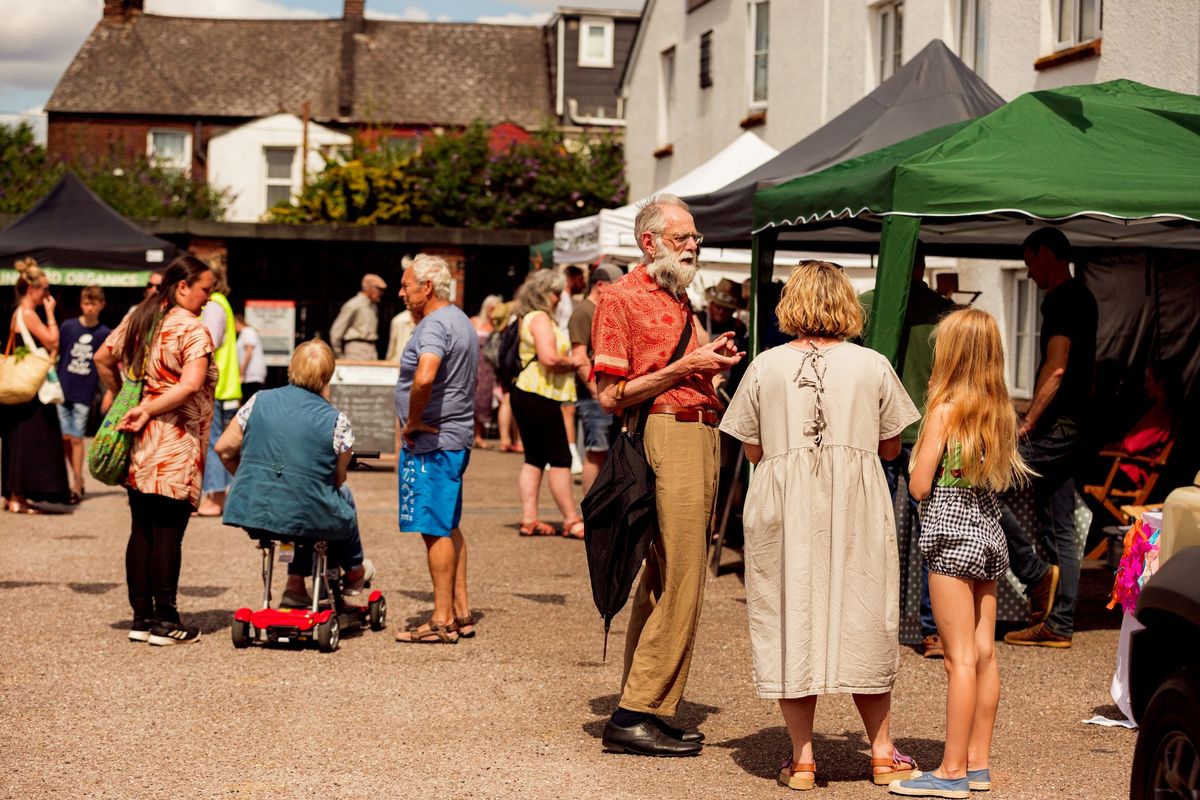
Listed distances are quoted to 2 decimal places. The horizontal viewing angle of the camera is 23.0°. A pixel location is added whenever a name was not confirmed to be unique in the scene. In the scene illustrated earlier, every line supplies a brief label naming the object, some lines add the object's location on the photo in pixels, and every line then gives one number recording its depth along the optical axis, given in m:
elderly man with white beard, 10.64
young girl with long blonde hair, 9.86
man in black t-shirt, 14.41
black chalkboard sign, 31.59
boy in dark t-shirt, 25.40
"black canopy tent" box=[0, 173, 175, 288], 34.11
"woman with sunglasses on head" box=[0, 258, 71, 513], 23.49
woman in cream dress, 9.79
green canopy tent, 14.23
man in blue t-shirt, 14.06
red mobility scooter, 14.10
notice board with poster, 39.31
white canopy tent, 27.96
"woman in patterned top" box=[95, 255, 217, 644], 14.17
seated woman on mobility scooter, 13.82
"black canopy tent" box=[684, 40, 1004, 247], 19.71
